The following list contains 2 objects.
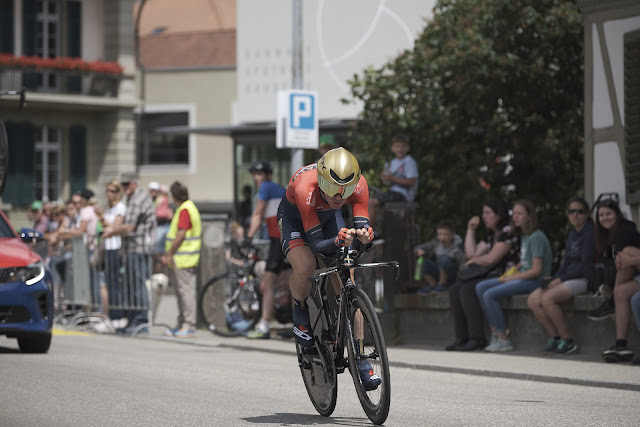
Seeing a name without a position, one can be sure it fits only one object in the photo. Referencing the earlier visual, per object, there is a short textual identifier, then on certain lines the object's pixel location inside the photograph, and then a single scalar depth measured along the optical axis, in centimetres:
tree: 2011
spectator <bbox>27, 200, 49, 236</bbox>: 2584
